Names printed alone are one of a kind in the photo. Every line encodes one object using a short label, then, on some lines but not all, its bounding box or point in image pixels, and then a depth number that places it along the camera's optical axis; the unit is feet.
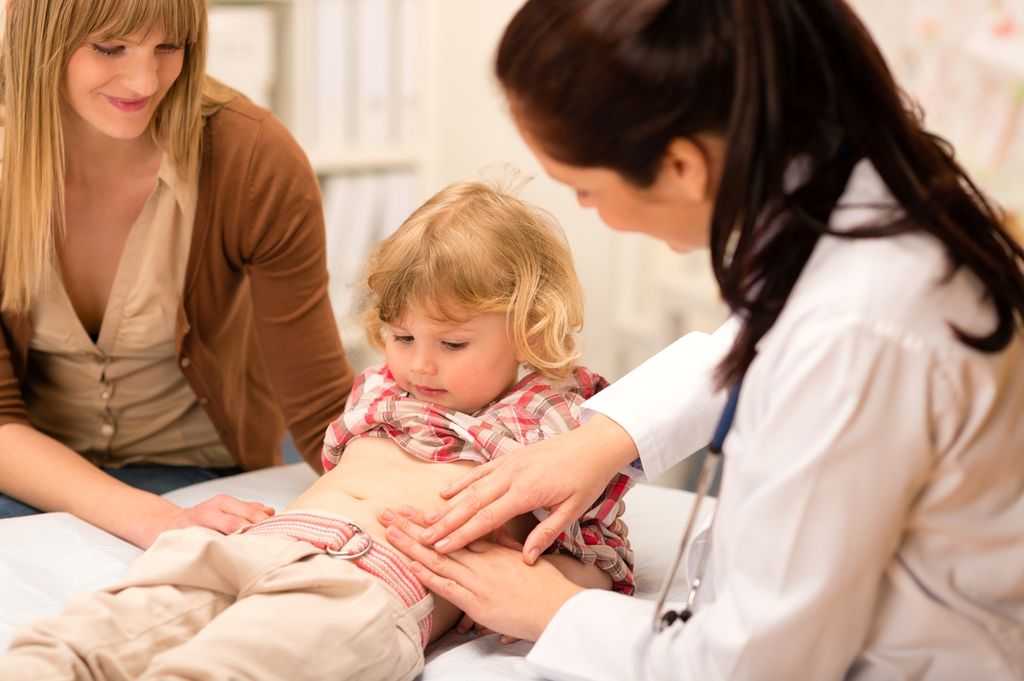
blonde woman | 5.23
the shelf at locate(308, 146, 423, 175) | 11.30
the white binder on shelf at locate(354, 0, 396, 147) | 11.12
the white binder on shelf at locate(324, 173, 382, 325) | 11.34
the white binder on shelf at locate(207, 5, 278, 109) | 10.12
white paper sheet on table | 4.39
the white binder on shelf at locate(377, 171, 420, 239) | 11.66
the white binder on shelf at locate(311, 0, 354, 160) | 10.81
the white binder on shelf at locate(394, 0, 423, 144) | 11.44
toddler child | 3.89
